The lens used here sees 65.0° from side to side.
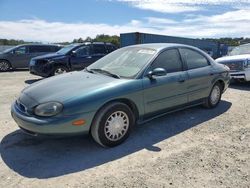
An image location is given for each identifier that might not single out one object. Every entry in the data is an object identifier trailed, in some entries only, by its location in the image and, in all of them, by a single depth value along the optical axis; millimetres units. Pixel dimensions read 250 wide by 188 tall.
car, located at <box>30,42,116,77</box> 7745
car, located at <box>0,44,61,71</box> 11159
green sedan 2674
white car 6480
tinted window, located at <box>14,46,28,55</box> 11310
